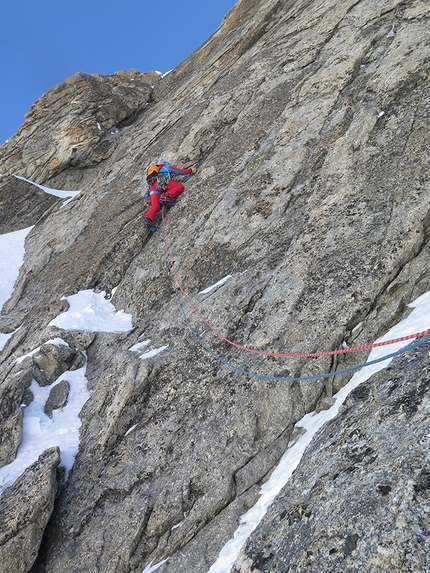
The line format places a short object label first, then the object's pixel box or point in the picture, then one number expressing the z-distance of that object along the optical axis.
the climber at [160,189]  14.05
